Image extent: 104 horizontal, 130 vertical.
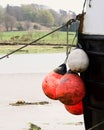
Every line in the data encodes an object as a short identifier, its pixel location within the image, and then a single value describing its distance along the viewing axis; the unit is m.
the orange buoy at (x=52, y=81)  5.75
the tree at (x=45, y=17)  55.41
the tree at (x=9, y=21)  51.08
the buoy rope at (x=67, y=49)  6.08
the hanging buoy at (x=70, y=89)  5.37
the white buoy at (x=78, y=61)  5.43
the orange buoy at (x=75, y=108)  6.03
